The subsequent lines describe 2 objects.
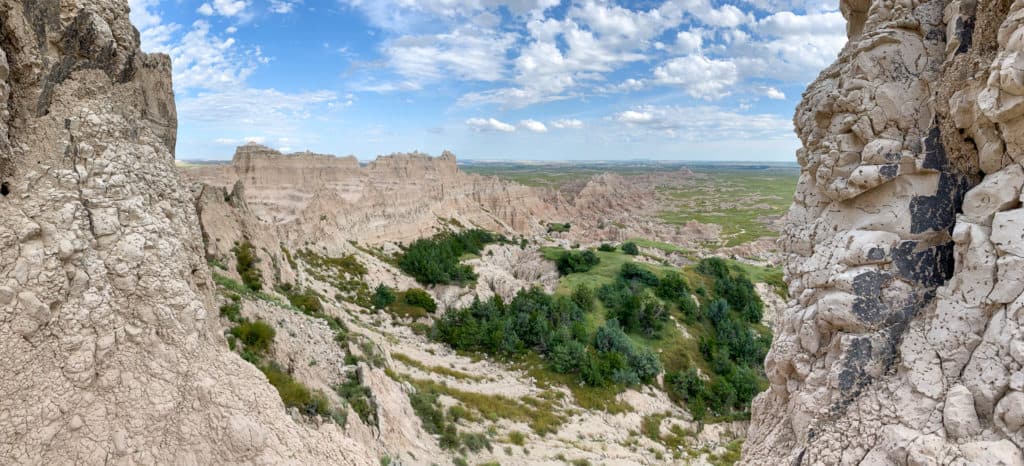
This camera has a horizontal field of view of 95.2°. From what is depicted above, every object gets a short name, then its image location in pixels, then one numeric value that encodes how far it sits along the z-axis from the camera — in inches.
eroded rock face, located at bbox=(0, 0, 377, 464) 180.1
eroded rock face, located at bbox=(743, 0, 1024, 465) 161.9
